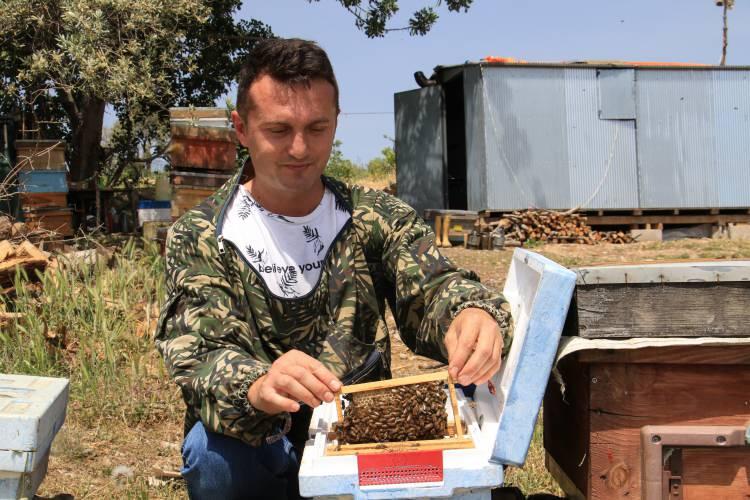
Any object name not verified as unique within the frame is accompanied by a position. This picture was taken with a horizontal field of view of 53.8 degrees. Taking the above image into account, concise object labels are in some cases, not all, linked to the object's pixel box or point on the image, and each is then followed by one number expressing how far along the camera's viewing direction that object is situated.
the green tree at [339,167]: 22.78
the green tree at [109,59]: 8.74
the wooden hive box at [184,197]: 7.89
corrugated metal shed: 15.19
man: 2.19
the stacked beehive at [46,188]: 9.91
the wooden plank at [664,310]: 1.97
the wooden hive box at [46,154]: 9.98
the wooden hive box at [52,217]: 9.88
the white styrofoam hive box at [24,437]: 2.08
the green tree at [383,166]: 27.09
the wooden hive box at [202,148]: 7.88
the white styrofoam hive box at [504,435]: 1.77
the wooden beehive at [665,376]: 1.97
